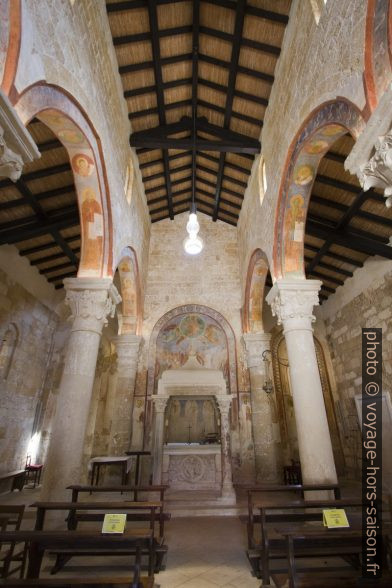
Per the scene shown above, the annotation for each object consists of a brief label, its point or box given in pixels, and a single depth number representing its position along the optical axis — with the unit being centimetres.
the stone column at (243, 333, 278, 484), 862
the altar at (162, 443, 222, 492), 730
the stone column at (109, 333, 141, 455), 882
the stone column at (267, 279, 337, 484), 515
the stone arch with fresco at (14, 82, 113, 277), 461
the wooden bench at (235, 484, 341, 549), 410
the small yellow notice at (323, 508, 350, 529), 304
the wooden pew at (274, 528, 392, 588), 250
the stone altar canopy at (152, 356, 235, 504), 720
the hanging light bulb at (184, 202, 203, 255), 669
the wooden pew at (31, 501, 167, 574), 352
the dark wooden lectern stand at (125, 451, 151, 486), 756
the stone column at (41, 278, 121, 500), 488
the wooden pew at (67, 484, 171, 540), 423
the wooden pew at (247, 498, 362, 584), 319
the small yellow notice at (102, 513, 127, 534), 301
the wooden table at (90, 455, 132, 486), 750
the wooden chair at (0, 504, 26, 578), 320
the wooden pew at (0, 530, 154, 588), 233
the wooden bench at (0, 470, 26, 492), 810
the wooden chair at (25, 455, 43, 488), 867
